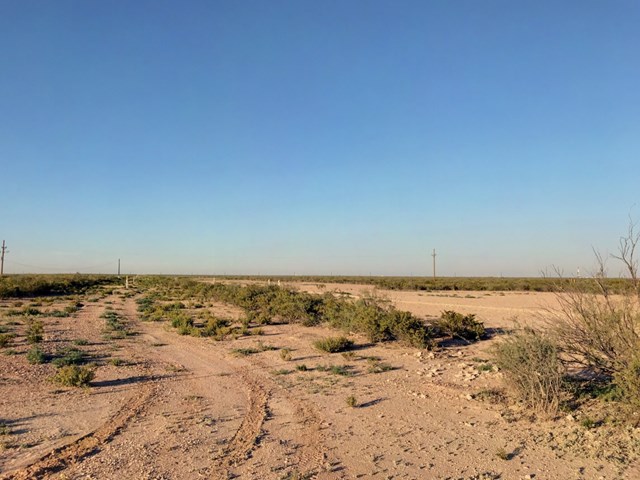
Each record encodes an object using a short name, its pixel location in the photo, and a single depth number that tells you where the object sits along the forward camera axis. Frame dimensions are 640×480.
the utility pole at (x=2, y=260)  87.94
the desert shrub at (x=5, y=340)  16.11
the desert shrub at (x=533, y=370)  9.22
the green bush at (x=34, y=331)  17.35
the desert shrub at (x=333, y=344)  16.33
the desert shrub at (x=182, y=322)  22.26
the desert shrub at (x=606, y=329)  8.65
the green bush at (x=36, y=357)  13.95
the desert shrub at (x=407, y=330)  16.70
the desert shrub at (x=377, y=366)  13.63
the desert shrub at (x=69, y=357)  13.80
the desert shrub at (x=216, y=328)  20.27
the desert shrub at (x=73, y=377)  11.43
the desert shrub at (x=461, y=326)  18.67
